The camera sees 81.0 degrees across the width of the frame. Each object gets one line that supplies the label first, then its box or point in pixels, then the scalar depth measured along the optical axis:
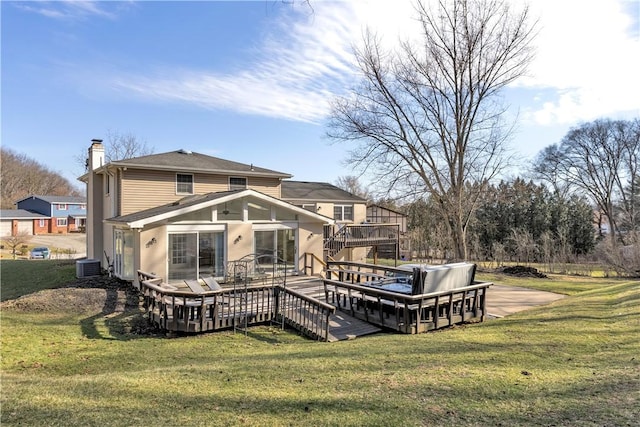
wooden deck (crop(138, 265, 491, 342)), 8.67
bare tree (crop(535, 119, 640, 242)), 35.94
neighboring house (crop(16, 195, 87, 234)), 50.97
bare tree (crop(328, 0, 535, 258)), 21.42
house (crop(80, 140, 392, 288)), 12.98
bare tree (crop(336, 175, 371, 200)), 52.41
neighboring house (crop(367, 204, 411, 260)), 37.44
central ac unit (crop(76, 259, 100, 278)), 15.16
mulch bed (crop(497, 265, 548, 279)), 19.59
